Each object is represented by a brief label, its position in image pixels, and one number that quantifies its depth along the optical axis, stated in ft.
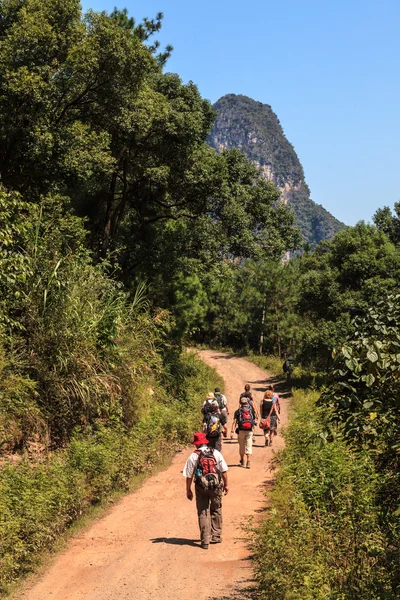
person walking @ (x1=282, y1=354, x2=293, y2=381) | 116.67
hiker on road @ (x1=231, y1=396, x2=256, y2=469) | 45.78
